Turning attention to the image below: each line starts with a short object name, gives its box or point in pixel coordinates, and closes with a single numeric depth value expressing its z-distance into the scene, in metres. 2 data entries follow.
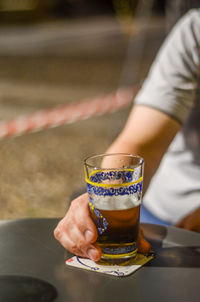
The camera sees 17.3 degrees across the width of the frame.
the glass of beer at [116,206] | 0.80
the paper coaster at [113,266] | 0.79
